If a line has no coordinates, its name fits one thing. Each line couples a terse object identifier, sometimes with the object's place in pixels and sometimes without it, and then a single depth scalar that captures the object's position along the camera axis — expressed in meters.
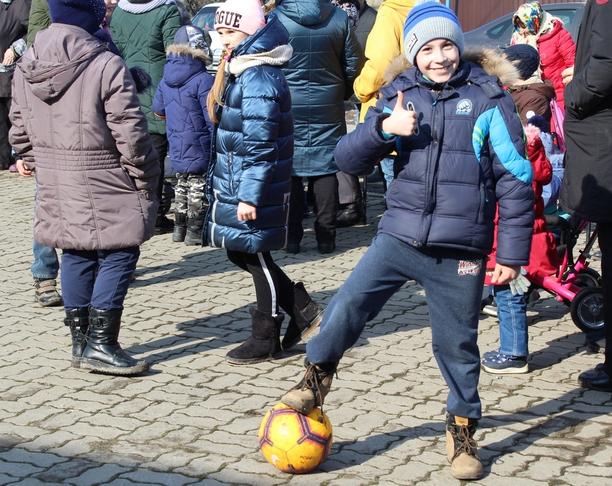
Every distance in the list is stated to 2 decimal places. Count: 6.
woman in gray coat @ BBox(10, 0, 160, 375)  8.79
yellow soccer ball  7.02
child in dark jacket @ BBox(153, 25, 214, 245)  13.64
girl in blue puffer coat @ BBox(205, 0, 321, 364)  9.24
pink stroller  10.17
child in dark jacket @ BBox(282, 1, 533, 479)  6.80
